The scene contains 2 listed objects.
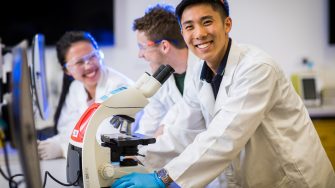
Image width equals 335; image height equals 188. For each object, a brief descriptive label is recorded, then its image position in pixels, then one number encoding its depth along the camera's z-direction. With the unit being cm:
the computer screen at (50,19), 361
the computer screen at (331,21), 358
